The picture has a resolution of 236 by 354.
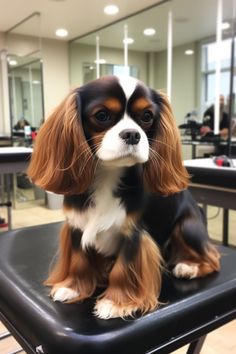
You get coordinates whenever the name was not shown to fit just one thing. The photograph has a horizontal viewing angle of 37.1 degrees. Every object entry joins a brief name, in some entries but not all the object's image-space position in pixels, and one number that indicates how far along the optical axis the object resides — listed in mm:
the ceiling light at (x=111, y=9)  3656
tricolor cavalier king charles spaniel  521
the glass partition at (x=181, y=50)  3357
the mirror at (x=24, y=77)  4270
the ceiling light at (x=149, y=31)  3794
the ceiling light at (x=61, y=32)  4475
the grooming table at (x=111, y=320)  511
